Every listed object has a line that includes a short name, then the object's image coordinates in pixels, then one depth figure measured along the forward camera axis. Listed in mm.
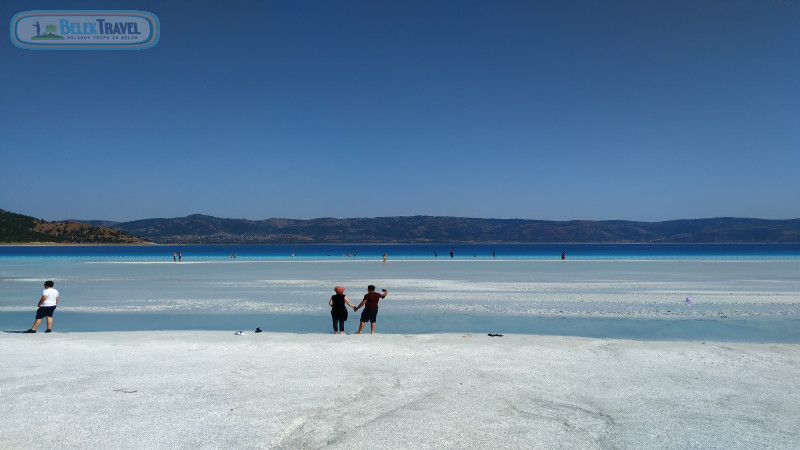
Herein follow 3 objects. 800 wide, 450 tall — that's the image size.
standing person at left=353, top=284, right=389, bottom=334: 15352
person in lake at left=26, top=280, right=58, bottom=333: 15242
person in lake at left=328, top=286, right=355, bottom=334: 15250
